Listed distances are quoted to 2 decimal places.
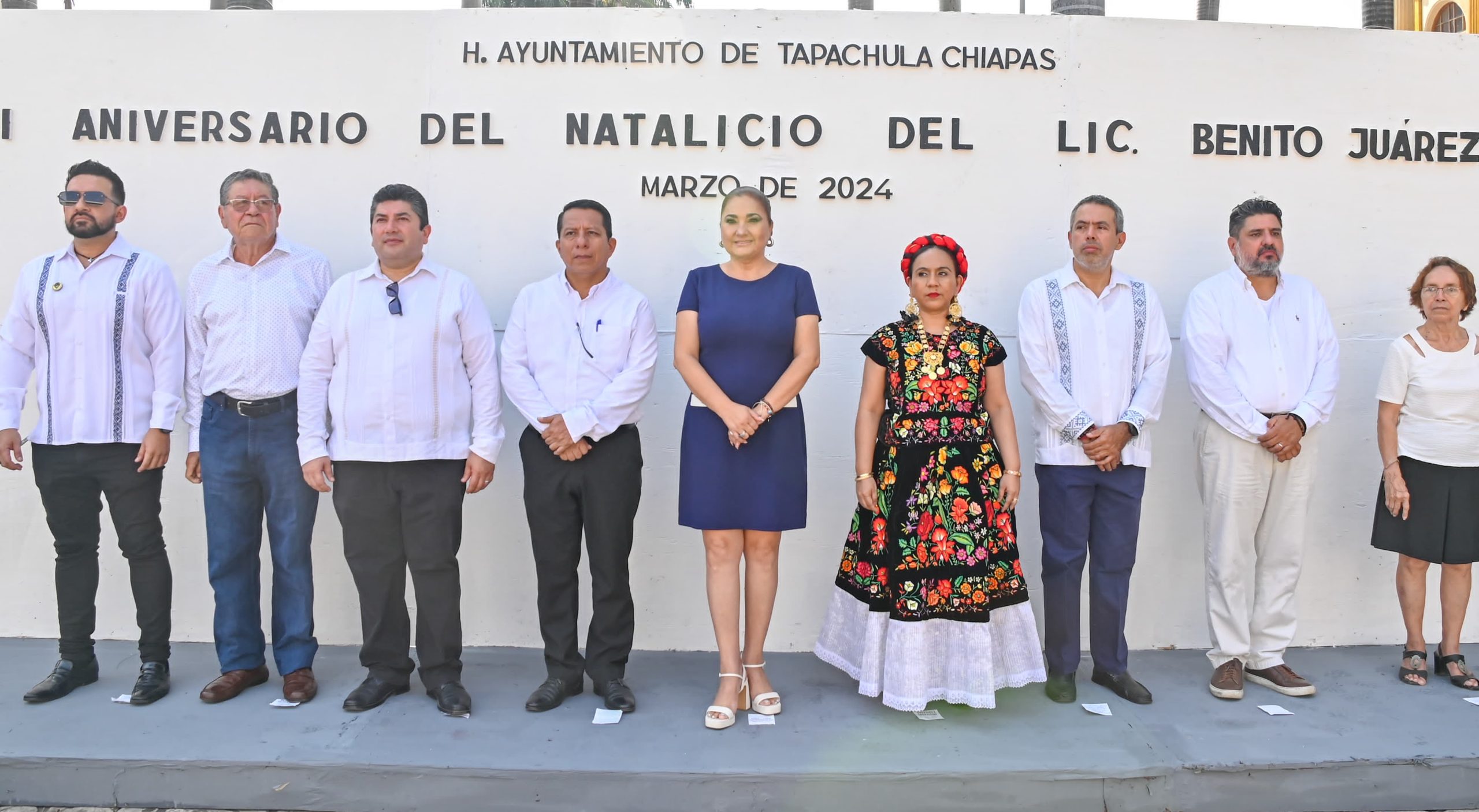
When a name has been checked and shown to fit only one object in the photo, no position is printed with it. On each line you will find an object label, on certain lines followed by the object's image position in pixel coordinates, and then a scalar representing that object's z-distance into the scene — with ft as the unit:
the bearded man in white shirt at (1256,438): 11.26
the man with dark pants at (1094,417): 11.00
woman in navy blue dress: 10.20
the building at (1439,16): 43.45
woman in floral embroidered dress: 10.18
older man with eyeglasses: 10.78
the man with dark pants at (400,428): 10.48
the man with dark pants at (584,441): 10.66
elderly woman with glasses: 11.57
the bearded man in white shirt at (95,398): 10.77
